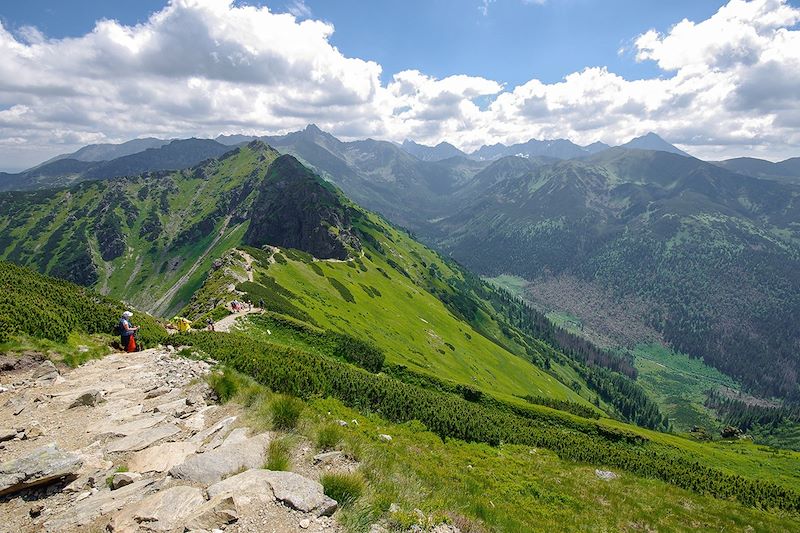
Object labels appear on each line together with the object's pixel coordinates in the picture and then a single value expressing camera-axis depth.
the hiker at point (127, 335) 27.16
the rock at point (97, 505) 9.62
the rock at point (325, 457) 12.34
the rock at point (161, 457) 12.39
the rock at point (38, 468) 10.97
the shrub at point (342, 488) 10.10
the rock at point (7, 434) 13.90
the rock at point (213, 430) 13.88
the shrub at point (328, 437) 12.99
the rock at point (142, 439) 13.69
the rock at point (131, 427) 14.82
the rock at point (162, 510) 9.01
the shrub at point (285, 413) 13.92
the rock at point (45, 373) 19.84
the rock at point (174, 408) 16.32
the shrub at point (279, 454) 11.19
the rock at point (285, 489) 9.57
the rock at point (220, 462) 11.24
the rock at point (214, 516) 8.73
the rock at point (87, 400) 17.28
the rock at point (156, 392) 18.62
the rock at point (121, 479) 11.31
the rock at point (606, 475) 28.95
